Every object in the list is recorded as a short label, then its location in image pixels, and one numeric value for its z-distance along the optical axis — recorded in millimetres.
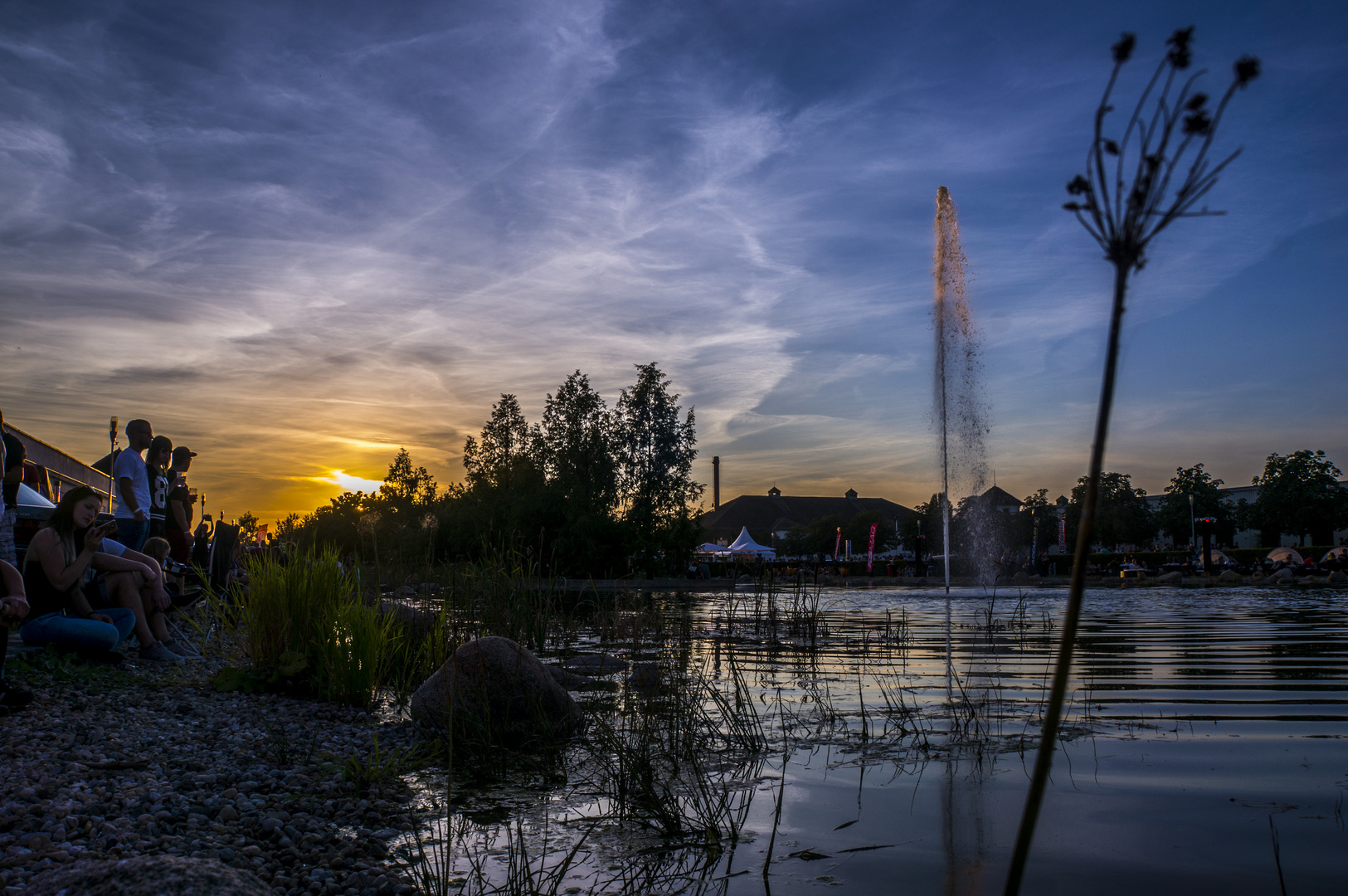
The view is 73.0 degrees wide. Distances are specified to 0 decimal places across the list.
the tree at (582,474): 41656
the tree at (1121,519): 73969
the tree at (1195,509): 72062
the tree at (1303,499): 65125
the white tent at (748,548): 50612
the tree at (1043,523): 80750
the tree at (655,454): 50938
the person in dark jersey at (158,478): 9656
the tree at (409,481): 72312
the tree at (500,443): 57688
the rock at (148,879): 2631
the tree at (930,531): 90688
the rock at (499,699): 6199
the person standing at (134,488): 8867
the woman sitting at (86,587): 6613
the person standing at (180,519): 10852
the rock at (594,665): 9572
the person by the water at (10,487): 6070
